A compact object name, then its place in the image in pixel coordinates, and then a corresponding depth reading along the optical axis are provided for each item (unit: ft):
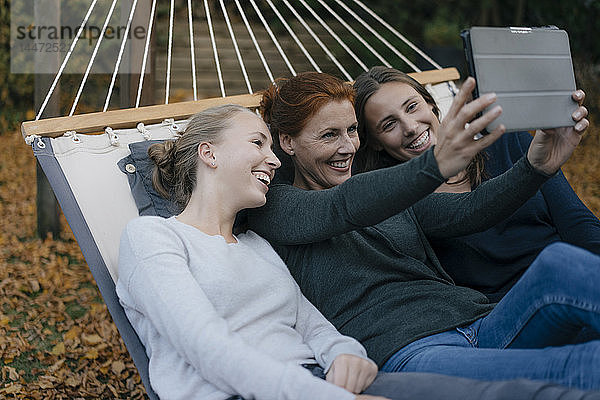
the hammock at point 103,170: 5.49
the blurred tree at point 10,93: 18.97
